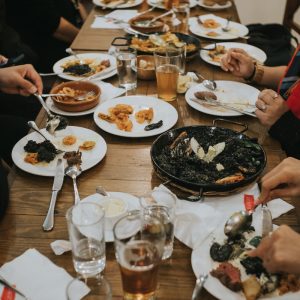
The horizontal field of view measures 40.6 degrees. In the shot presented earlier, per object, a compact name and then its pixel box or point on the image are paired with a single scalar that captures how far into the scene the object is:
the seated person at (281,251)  0.89
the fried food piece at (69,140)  1.47
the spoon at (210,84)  1.87
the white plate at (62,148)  1.32
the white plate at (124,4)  2.94
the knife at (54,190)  1.12
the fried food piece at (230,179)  1.23
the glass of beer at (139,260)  0.84
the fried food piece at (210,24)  2.61
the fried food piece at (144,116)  1.65
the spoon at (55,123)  1.54
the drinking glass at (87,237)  0.93
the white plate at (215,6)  2.96
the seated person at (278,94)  1.56
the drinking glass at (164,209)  1.01
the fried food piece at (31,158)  1.35
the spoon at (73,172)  1.28
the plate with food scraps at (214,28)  2.50
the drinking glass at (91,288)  0.89
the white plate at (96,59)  2.00
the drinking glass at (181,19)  2.46
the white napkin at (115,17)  2.65
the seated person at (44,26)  2.78
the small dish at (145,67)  1.96
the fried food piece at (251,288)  0.89
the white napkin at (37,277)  0.92
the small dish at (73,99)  1.67
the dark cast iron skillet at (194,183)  1.19
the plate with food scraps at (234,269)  0.90
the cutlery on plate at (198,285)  0.88
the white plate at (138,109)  1.56
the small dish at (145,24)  2.43
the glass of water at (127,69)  1.87
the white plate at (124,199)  1.14
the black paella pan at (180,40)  2.15
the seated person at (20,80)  1.72
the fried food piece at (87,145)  1.44
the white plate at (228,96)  1.69
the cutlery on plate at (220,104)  1.67
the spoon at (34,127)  1.50
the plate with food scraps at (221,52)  2.16
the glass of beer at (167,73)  1.76
